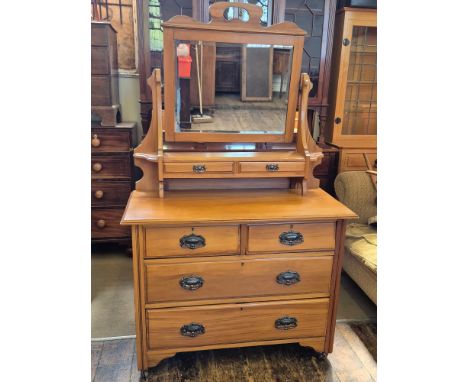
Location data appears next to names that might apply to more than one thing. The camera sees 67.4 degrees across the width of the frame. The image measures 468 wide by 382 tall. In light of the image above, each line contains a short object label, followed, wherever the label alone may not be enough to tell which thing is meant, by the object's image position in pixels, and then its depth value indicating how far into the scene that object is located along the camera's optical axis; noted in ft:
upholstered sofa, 6.42
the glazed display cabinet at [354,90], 7.22
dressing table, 4.38
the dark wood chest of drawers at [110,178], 7.11
